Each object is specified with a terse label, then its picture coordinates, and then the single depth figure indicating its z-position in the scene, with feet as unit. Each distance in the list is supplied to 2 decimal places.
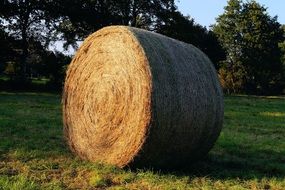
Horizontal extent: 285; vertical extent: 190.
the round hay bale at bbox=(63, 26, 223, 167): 24.93
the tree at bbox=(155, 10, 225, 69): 160.35
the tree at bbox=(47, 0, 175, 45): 132.05
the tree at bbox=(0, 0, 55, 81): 127.85
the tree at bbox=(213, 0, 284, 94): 203.82
